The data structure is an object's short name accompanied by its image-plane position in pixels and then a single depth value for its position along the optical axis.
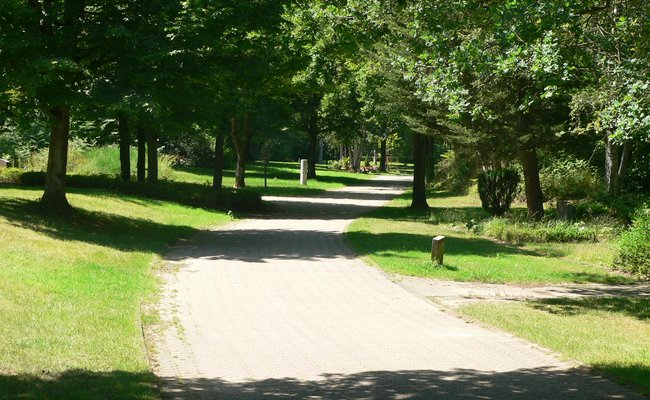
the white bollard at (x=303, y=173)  50.84
